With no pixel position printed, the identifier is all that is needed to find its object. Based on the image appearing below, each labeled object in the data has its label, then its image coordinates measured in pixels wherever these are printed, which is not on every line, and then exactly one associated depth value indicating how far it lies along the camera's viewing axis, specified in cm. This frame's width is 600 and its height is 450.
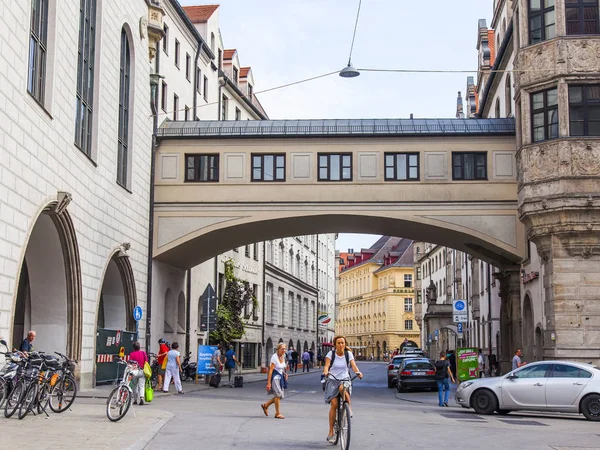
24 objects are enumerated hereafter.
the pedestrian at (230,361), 3478
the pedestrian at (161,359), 2844
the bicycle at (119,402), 1545
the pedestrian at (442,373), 2384
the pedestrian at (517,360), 2906
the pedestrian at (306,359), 5894
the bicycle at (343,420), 1177
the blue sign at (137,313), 2847
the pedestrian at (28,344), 1905
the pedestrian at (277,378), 1795
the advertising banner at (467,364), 3070
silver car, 1959
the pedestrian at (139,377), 2005
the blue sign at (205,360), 3247
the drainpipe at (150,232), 3212
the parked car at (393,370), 3756
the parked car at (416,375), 3244
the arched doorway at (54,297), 2364
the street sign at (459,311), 3089
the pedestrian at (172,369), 2662
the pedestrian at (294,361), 5560
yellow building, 12138
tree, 4362
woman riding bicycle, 1295
